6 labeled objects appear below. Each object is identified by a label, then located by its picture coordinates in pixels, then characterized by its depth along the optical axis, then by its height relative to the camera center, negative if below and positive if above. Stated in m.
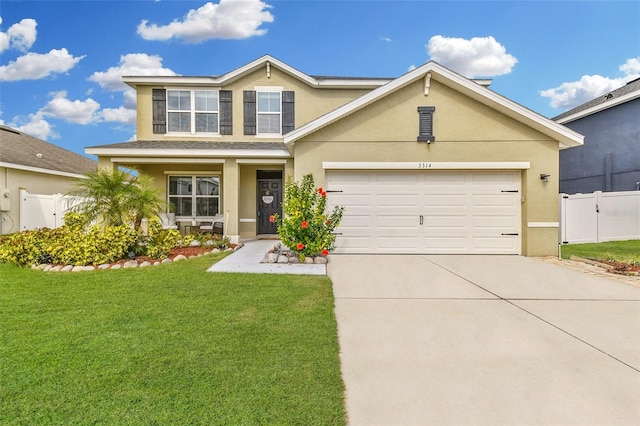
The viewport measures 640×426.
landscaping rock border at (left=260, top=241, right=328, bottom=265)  8.05 -1.16
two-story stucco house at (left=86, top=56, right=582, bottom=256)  9.40 +1.30
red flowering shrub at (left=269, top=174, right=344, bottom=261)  8.20 -0.30
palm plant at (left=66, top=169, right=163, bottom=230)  8.07 +0.29
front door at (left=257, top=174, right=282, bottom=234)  12.95 +0.43
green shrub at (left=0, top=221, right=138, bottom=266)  7.63 -0.88
